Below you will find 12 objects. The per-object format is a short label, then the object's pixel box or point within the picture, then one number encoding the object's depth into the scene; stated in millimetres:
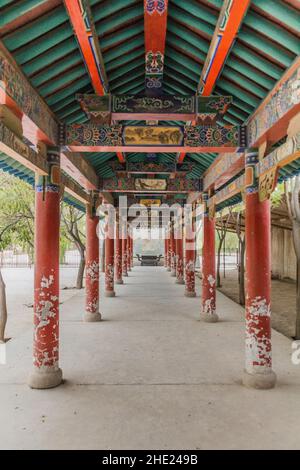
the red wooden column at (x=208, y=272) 9133
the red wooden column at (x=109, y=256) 13255
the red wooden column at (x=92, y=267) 9102
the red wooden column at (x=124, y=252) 19319
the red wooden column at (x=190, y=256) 13188
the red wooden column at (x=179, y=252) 17500
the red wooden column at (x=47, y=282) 5000
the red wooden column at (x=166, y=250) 27375
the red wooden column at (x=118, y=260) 17297
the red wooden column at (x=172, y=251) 21620
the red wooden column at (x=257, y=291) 5004
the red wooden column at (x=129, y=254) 25455
